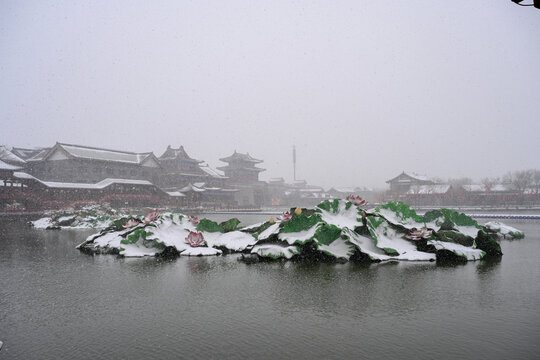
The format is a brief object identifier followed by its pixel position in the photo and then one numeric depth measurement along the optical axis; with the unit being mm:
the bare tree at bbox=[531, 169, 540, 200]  50381
